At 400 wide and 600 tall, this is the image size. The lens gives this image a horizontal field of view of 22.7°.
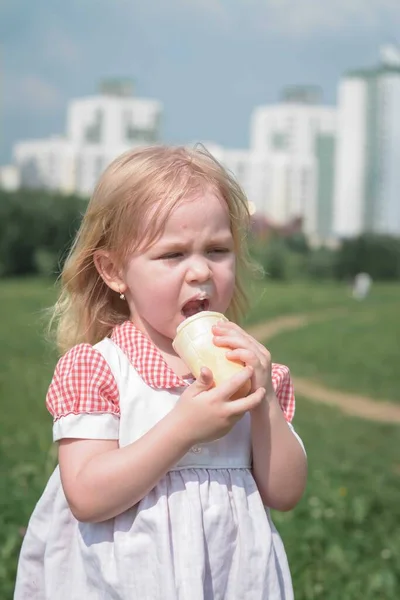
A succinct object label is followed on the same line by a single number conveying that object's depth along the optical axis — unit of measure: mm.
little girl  1610
